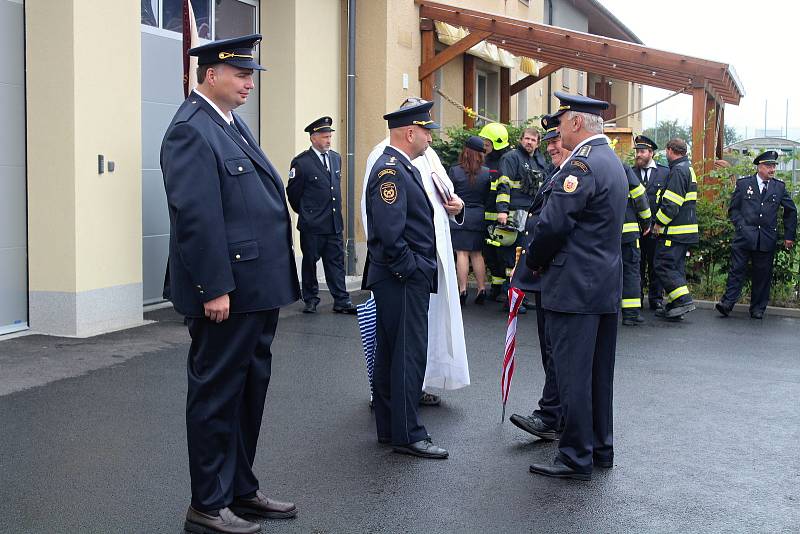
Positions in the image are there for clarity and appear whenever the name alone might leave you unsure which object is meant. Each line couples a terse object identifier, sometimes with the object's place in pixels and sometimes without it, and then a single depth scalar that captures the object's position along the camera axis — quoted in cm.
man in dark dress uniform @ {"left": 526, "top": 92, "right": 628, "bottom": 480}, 580
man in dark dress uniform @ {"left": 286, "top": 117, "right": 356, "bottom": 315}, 1169
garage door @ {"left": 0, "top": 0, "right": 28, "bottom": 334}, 941
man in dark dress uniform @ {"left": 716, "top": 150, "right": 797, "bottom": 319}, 1252
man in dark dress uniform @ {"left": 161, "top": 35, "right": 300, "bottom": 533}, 456
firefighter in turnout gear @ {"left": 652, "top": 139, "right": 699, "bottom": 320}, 1217
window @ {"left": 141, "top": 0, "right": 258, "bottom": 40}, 1159
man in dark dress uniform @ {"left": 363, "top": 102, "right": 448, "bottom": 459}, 612
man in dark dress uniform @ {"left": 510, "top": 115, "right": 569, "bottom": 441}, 646
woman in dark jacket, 1245
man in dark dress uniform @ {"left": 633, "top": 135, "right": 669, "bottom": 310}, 1234
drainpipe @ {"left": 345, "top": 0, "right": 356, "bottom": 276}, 1508
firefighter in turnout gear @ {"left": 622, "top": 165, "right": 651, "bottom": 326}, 1124
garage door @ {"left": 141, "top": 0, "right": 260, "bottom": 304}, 1144
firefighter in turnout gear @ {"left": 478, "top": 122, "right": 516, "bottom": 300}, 1261
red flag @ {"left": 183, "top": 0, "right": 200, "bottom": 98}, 844
